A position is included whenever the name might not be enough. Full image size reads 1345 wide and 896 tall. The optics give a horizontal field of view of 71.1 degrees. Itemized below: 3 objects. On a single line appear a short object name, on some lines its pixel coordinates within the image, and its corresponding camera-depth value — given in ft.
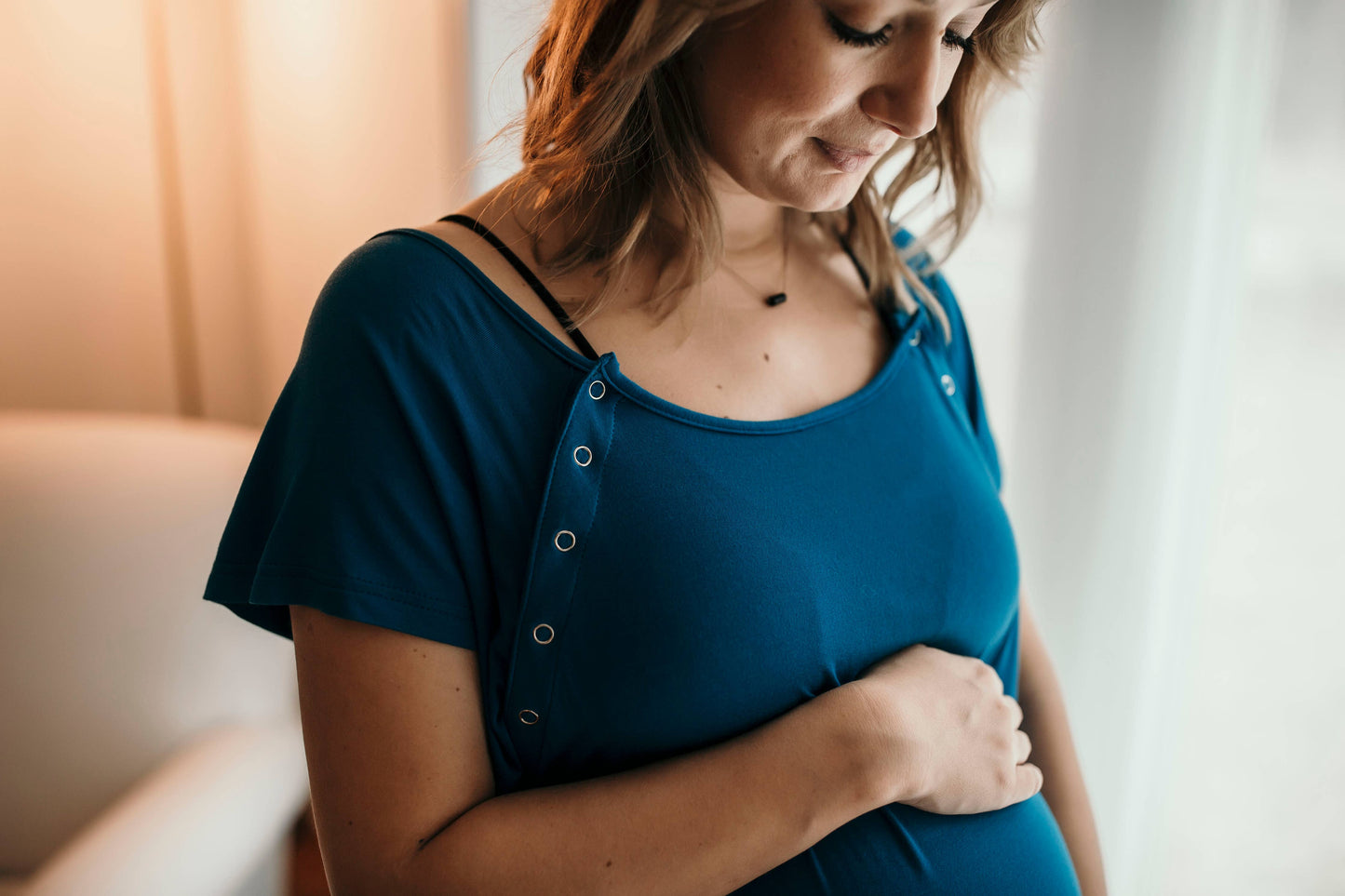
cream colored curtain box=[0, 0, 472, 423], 4.92
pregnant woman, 2.10
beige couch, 4.05
